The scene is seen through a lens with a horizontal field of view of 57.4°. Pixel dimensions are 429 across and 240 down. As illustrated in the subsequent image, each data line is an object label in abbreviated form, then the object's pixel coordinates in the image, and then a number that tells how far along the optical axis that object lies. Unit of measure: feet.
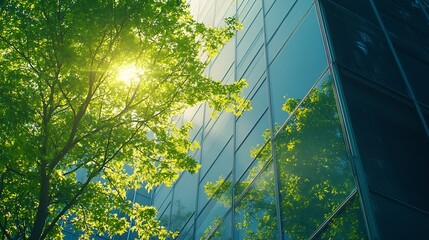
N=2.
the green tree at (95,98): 24.95
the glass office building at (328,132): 19.33
